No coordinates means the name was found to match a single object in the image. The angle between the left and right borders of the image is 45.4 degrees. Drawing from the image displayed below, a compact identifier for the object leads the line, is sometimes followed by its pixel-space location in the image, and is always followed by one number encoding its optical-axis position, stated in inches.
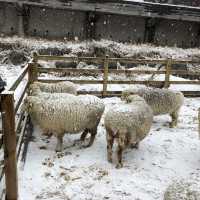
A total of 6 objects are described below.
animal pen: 100.0
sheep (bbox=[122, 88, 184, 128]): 196.8
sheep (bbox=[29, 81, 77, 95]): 199.2
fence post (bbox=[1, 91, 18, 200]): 98.5
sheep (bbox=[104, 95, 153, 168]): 142.1
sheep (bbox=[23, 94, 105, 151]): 156.1
